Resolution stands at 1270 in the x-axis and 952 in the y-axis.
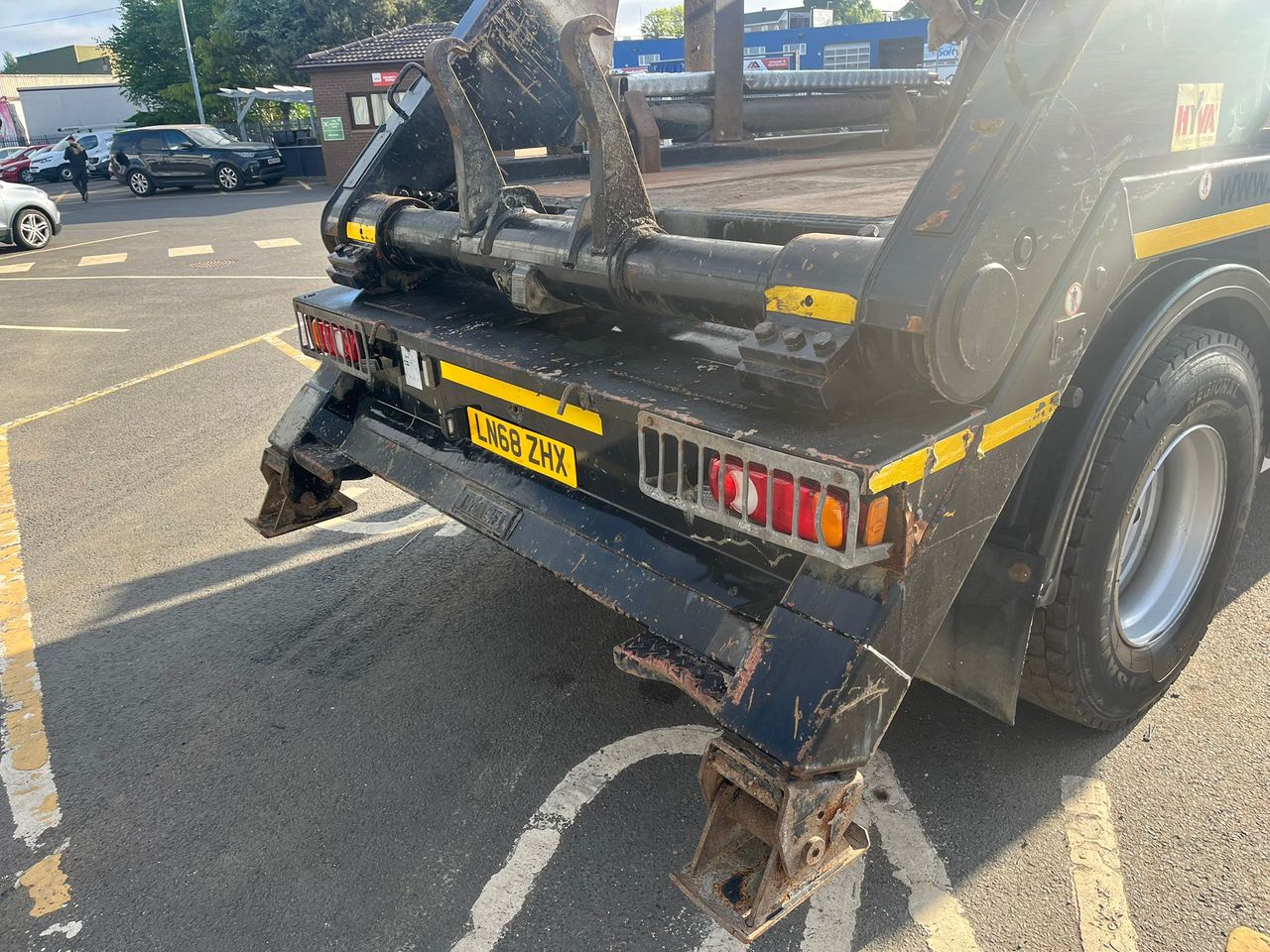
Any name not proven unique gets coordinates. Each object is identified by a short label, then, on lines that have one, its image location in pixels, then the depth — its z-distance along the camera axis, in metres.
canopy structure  29.69
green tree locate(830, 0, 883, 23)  74.69
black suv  24.53
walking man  23.69
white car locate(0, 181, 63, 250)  15.05
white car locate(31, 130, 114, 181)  30.64
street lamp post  31.60
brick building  25.03
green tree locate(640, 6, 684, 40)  94.98
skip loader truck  1.85
